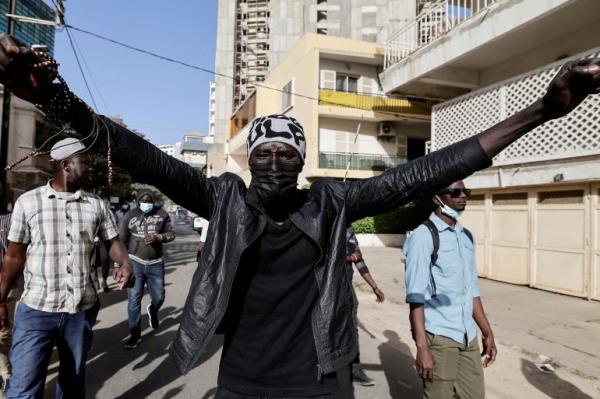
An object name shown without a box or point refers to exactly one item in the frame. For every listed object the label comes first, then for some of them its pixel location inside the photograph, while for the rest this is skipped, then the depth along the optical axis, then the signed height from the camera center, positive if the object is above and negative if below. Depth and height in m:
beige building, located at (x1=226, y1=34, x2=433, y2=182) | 23.00 +5.05
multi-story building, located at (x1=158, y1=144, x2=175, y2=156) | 142.56 +18.93
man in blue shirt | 2.81 -0.66
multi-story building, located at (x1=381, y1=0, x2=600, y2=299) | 8.55 +1.50
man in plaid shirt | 2.80 -0.52
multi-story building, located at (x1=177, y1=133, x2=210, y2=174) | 92.44 +11.26
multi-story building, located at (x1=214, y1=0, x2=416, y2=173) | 37.84 +17.83
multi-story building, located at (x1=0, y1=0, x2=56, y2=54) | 10.02 +4.46
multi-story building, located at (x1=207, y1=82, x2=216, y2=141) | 106.88 +25.53
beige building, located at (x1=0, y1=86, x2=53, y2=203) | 23.19 +3.59
